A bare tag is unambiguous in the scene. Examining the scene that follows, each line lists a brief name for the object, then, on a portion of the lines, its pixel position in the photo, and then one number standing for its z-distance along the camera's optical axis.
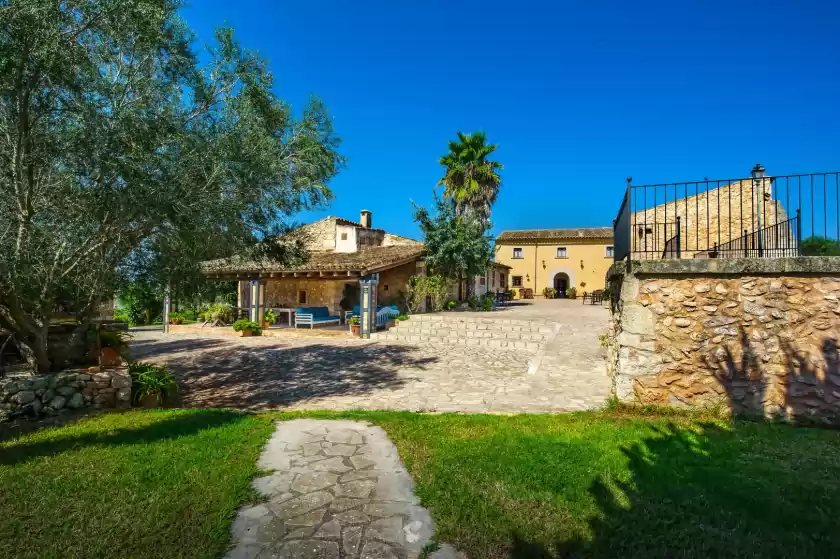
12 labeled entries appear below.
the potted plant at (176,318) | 20.68
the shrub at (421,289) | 20.61
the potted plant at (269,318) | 19.08
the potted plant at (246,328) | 17.45
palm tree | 24.53
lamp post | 7.76
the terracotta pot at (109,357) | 7.37
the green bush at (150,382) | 6.89
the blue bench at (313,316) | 17.92
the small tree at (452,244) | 20.88
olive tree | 4.88
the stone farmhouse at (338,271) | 17.48
